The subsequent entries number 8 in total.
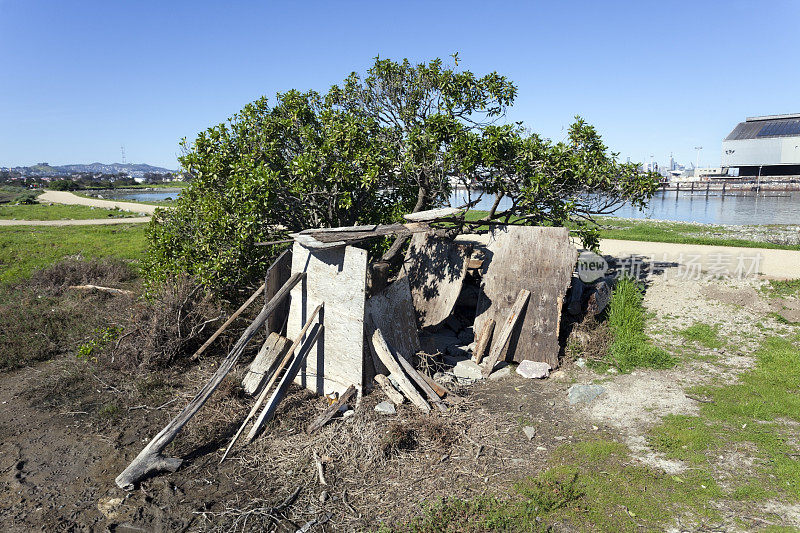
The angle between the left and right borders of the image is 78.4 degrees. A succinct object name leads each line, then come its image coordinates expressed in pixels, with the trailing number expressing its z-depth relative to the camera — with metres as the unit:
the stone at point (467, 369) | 7.85
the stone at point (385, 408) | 6.41
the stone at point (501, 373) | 7.86
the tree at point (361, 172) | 8.12
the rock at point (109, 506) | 4.77
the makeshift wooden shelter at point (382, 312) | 6.64
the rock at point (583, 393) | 6.98
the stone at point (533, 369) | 7.79
